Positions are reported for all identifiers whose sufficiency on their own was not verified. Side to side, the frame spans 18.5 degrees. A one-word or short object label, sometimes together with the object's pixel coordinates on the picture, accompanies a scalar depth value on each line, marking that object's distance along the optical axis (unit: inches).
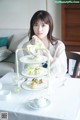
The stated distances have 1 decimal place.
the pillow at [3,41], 140.1
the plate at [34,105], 55.4
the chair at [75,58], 80.8
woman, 72.5
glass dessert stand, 56.9
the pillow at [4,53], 128.8
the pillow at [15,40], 137.6
